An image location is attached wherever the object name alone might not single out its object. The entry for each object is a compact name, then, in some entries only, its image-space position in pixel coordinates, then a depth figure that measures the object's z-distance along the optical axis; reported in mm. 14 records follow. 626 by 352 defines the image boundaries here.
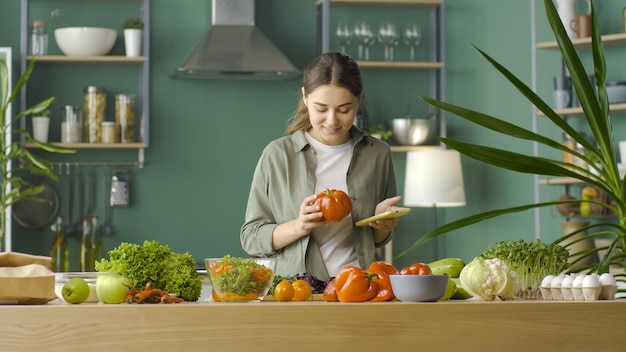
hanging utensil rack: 6020
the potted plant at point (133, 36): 5922
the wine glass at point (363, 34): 6098
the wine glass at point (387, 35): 6156
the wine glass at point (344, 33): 6102
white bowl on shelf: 5852
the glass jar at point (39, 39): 5891
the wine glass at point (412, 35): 6219
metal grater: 5973
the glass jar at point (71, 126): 5867
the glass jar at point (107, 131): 5883
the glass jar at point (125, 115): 5934
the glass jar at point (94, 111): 5906
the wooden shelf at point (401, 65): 6086
